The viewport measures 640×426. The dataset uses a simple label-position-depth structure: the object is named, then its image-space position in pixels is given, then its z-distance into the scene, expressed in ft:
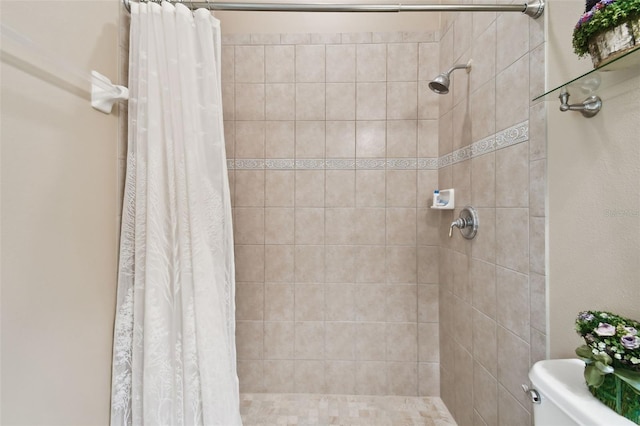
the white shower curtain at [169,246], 3.12
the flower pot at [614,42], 1.92
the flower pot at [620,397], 1.79
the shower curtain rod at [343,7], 3.18
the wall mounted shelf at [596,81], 2.07
